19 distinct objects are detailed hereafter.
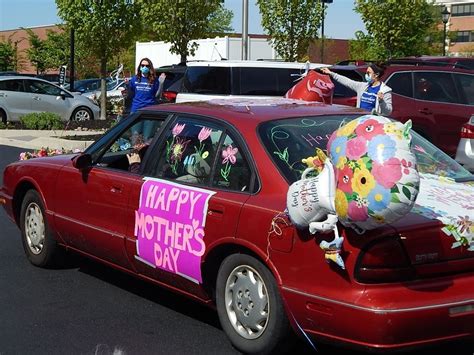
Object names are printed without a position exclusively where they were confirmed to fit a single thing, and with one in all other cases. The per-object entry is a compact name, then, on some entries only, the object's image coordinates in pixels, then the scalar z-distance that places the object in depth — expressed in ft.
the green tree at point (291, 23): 66.13
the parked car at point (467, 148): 31.60
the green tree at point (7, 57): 162.71
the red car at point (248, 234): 11.97
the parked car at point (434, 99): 38.29
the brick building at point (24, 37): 217.66
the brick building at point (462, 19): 294.87
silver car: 66.59
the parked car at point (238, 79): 42.93
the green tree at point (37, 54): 172.96
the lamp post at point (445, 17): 129.70
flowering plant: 25.19
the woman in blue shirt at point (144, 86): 37.83
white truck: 91.56
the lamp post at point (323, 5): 67.42
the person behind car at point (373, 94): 31.65
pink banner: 14.89
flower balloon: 11.13
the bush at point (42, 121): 62.59
